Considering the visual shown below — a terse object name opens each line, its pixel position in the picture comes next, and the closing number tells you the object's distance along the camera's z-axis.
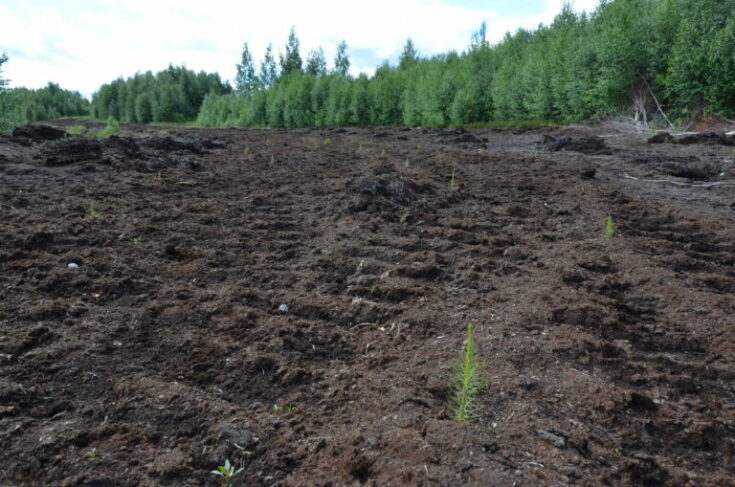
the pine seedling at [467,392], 1.85
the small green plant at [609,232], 4.22
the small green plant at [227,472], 1.72
